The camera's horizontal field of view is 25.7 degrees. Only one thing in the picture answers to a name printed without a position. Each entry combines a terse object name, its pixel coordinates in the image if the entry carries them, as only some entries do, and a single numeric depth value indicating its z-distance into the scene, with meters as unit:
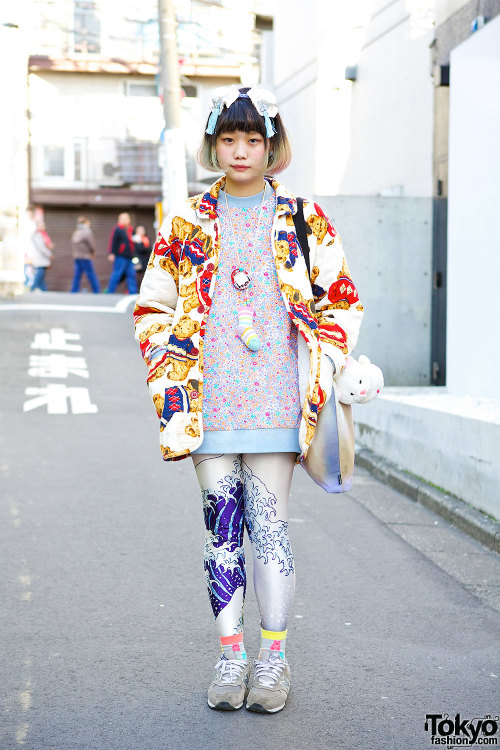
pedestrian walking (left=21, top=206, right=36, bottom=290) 24.36
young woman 3.41
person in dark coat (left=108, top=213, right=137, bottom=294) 23.59
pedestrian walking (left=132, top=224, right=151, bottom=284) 26.35
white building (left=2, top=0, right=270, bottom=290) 33.31
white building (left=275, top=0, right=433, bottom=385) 10.41
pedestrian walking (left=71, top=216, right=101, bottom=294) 24.11
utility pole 16.84
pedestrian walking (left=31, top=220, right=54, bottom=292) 24.34
